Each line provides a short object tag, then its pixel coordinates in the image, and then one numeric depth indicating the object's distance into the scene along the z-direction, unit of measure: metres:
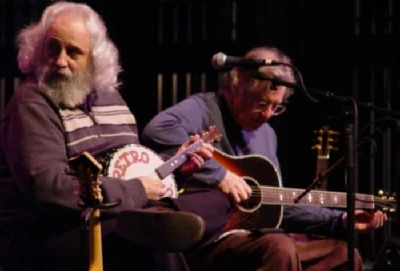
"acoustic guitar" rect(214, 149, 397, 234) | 8.75
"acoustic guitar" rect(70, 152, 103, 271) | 6.23
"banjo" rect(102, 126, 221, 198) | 7.20
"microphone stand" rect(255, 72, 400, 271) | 6.98
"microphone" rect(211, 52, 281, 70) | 7.15
